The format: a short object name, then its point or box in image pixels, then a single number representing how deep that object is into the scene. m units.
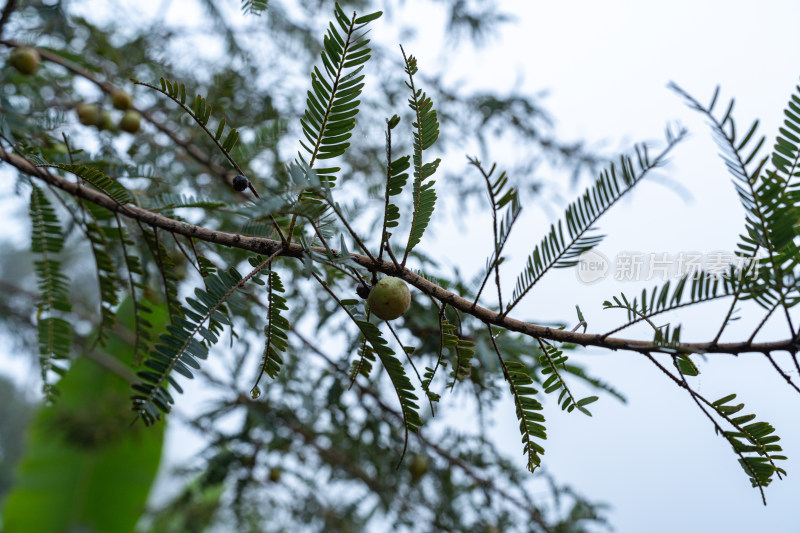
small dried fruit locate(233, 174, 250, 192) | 0.78
